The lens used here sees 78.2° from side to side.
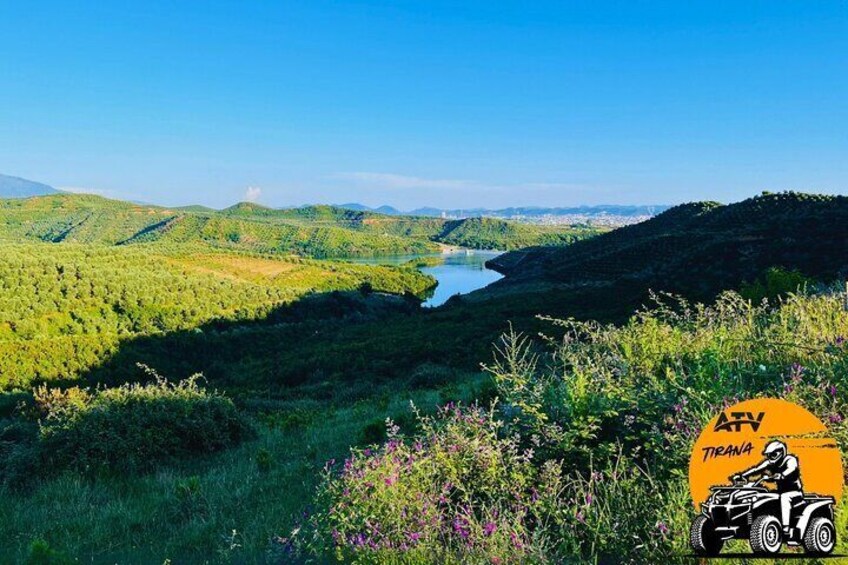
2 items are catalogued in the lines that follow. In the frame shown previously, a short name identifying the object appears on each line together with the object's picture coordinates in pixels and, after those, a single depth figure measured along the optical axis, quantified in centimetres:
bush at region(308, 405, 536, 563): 329
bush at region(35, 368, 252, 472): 727
